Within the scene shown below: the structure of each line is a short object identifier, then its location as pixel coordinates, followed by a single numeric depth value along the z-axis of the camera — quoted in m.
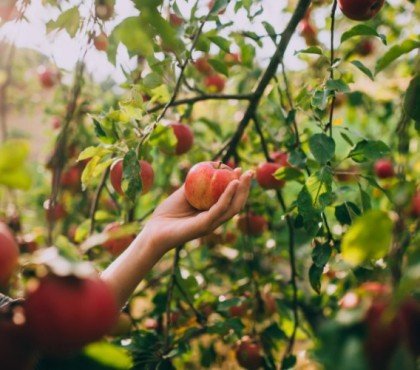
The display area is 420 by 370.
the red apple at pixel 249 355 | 1.84
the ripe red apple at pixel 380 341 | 0.55
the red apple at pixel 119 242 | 1.71
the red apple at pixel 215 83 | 2.68
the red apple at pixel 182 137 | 1.75
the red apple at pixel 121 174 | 1.49
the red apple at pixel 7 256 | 0.62
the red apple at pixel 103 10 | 1.14
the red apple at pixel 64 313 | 0.55
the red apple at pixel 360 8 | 1.33
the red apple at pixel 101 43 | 2.02
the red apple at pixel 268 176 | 1.74
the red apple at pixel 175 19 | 1.92
